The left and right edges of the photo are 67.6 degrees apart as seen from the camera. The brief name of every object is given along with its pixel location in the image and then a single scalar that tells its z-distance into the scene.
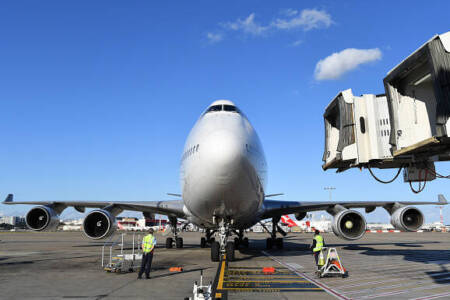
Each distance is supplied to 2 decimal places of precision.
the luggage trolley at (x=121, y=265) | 8.86
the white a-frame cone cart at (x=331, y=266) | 8.24
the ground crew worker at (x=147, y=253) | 7.92
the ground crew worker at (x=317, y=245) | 9.22
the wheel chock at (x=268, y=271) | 8.67
